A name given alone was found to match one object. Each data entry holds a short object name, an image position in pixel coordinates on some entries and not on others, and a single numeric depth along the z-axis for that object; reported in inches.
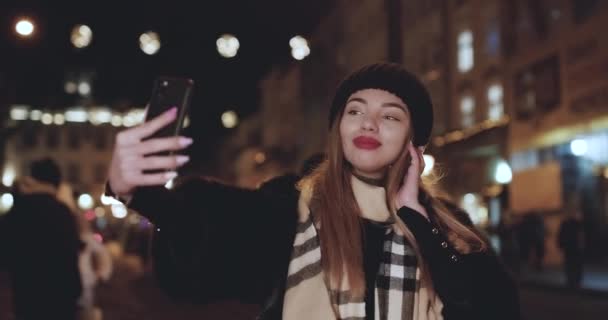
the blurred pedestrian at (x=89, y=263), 253.6
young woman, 81.1
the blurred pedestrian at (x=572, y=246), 665.0
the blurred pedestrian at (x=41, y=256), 214.5
